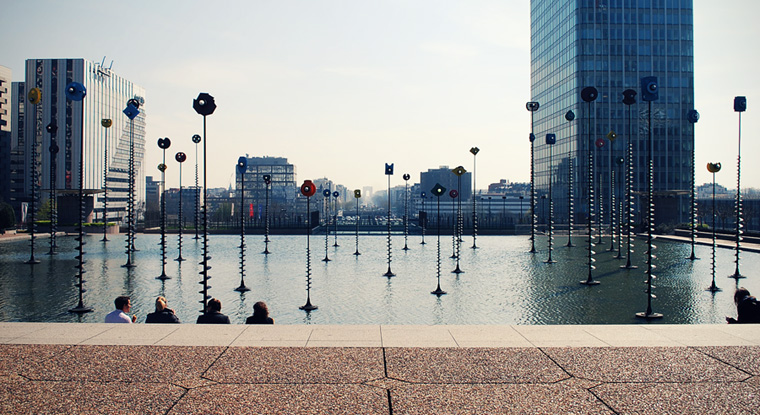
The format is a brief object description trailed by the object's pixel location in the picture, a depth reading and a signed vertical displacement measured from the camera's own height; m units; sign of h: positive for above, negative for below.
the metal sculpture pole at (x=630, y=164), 24.03 +2.38
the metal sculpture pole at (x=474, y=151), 47.94 +5.41
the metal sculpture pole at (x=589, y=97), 27.12 +5.86
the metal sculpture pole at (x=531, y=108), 37.94 +7.34
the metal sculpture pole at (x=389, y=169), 46.39 +3.66
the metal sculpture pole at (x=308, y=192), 21.94 +0.79
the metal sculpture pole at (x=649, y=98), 18.61 +4.06
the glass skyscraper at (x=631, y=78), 102.06 +26.02
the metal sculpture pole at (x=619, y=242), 38.34 -2.32
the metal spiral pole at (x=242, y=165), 34.22 +3.16
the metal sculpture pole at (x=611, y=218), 39.66 -0.69
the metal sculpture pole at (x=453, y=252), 41.81 -3.56
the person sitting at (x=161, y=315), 14.12 -2.83
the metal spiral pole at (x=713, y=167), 36.52 +3.01
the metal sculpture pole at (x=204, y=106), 18.05 +3.58
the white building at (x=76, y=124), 143.25 +24.92
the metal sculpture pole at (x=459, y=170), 37.79 +2.92
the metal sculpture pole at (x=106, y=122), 37.28 +6.30
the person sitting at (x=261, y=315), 14.05 -2.81
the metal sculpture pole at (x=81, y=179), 20.38 +1.30
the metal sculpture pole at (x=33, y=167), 27.34 +3.07
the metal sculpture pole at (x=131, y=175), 30.14 +2.60
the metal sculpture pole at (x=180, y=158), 41.81 +4.14
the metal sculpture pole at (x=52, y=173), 33.34 +2.44
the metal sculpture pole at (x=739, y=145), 26.17 +3.45
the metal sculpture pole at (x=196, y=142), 39.30 +5.16
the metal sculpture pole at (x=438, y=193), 25.84 +1.03
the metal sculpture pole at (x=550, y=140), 41.08 +5.91
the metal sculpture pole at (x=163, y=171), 30.09 +3.16
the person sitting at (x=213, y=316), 14.06 -2.85
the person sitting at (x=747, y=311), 13.60 -2.61
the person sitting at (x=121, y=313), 14.06 -2.79
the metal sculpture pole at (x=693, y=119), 33.91 +5.89
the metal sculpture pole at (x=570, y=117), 38.63 +7.00
